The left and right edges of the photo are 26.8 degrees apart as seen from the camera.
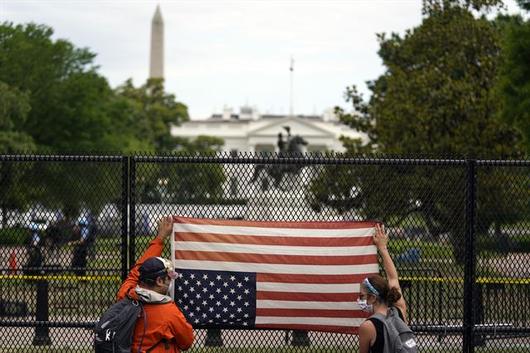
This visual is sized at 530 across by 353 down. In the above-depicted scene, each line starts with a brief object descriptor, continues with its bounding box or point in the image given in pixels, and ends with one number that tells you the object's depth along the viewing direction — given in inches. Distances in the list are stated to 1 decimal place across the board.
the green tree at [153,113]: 3663.9
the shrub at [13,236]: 405.1
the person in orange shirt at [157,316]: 309.0
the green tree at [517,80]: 862.9
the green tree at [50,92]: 2059.5
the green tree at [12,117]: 1796.3
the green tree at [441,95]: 1215.6
